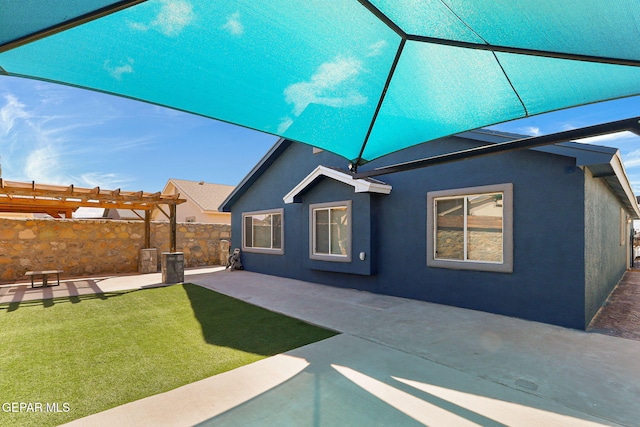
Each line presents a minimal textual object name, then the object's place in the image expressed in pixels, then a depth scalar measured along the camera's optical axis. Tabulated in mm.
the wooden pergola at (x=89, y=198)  9211
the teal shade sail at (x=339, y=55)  2305
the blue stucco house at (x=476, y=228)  5633
